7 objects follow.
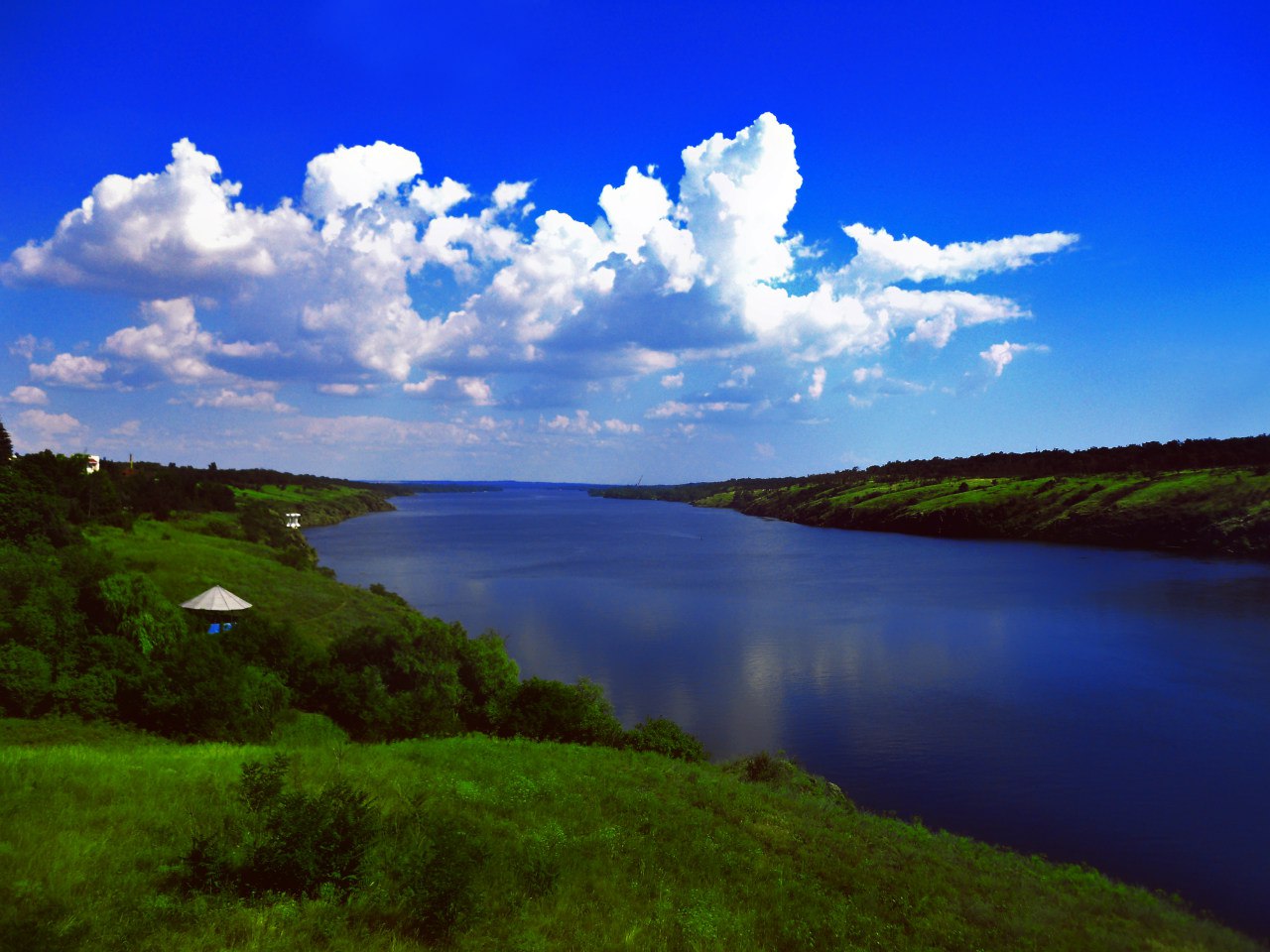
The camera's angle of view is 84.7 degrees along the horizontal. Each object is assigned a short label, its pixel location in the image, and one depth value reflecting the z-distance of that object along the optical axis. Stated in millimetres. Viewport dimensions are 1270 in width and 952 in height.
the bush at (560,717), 33031
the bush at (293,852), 11953
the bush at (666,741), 32188
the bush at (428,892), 11648
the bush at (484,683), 34812
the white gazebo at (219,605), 41500
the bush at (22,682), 25672
